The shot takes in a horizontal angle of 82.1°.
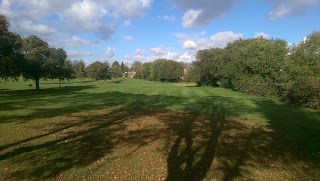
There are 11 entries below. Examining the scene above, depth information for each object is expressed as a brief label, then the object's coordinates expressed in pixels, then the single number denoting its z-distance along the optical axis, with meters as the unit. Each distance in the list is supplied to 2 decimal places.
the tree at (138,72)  123.83
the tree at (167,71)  91.84
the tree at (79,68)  76.84
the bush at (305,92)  21.66
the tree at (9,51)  27.47
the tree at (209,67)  49.23
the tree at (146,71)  113.05
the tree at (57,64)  36.44
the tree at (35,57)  33.35
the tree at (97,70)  71.59
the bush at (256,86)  34.01
